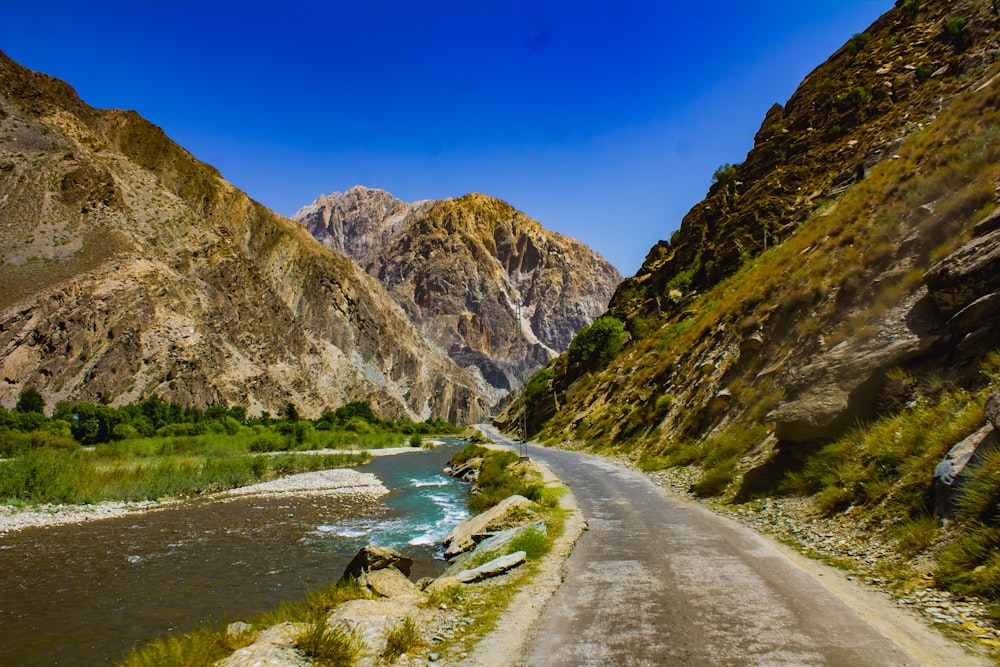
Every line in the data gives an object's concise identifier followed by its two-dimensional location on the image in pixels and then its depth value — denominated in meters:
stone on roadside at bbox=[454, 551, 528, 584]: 8.47
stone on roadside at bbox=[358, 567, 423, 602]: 8.35
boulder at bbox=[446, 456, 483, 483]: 35.30
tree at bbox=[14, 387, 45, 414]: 62.09
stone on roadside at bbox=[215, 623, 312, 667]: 5.20
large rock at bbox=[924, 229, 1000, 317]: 9.32
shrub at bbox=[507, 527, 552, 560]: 9.34
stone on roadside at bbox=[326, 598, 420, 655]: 5.86
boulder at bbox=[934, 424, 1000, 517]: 6.68
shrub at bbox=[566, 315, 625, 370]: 55.16
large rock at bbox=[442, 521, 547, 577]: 10.75
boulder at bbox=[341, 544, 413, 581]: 10.09
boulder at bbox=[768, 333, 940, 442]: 10.45
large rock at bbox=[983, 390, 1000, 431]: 6.47
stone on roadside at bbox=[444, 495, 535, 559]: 13.80
